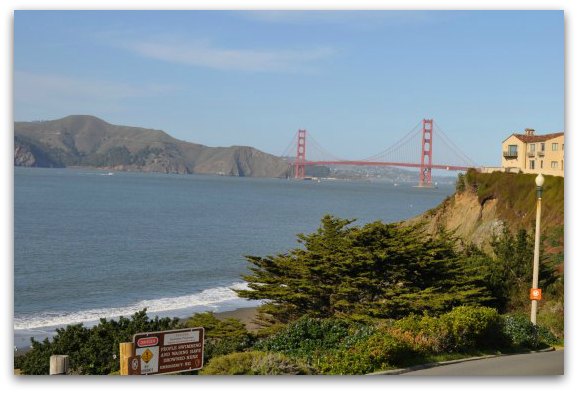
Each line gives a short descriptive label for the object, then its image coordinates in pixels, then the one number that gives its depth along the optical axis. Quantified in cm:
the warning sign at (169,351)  1061
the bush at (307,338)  1339
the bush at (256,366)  1178
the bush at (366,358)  1195
